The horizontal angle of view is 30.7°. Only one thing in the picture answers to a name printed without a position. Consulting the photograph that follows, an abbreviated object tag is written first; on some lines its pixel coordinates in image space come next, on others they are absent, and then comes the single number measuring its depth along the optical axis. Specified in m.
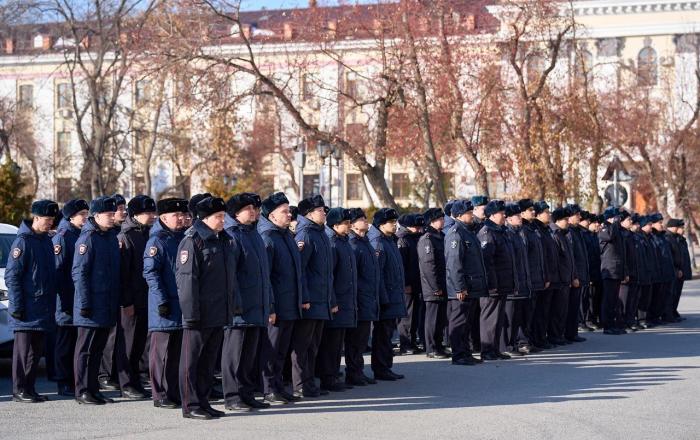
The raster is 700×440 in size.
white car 14.84
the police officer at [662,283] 24.23
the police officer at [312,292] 13.55
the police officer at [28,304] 13.06
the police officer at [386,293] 15.09
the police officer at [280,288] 13.26
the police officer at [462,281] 16.42
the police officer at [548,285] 18.86
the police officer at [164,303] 12.12
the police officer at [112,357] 13.91
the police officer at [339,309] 14.23
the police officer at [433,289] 17.23
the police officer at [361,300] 14.75
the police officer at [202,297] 11.67
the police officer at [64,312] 13.60
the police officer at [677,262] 24.67
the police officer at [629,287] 22.16
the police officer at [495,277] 17.09
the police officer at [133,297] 13.40
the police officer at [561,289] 19.30
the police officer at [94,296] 12.88
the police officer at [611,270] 21.45
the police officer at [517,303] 17.75
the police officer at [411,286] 18.41
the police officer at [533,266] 18.39
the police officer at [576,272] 19.92
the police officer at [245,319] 12.39
